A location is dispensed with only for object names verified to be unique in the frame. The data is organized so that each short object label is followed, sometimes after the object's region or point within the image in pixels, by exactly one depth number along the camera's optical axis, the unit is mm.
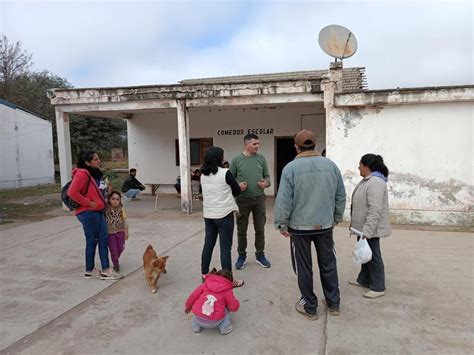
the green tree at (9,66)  19781
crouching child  2824
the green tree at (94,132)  24125
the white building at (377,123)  6703
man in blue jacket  2990
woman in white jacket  3656
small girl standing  4305
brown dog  3825
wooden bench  12820
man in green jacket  4254
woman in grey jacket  3402
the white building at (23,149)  15508
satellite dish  7617
